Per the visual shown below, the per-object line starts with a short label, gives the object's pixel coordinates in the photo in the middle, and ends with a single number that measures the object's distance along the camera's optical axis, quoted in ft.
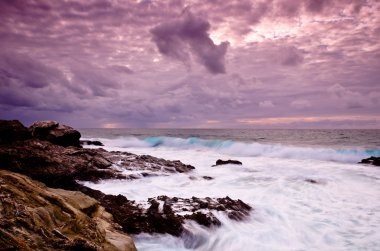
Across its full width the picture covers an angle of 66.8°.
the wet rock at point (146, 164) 45.47
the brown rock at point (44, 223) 9.69
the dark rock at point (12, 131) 28.48
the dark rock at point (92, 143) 105.48
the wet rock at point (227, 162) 62.57
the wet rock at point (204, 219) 23.13
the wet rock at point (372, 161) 70.49
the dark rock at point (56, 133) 44.47
